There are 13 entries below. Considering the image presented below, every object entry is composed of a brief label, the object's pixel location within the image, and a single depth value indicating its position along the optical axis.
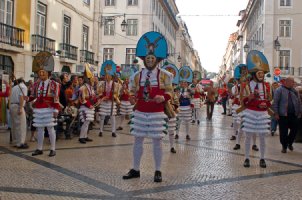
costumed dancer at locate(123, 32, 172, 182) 6.48
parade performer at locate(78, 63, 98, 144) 10.55
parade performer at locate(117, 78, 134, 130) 13.74
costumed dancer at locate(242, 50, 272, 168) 7.85
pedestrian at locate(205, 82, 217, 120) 19.61
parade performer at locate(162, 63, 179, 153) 9.03
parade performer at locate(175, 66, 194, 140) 11.38
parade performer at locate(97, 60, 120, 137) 12.04
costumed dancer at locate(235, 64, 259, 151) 8.01
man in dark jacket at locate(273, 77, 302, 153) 10.18
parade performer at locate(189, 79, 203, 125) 14.65
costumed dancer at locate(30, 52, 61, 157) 8.40
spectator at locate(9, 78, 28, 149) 9.45
